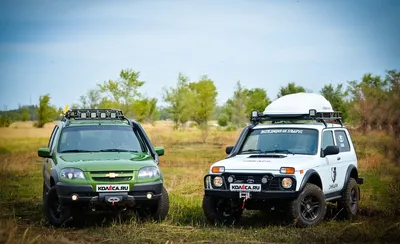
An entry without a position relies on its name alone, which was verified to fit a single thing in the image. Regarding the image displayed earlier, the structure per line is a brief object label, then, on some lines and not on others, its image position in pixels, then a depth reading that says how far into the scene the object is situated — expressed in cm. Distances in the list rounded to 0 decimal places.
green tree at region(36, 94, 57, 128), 5847
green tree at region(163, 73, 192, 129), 5597
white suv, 1080
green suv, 1084
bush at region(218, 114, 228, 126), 8165
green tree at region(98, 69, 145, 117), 5319
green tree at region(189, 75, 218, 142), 5619
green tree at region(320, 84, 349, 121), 4974
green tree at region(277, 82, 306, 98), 5194
